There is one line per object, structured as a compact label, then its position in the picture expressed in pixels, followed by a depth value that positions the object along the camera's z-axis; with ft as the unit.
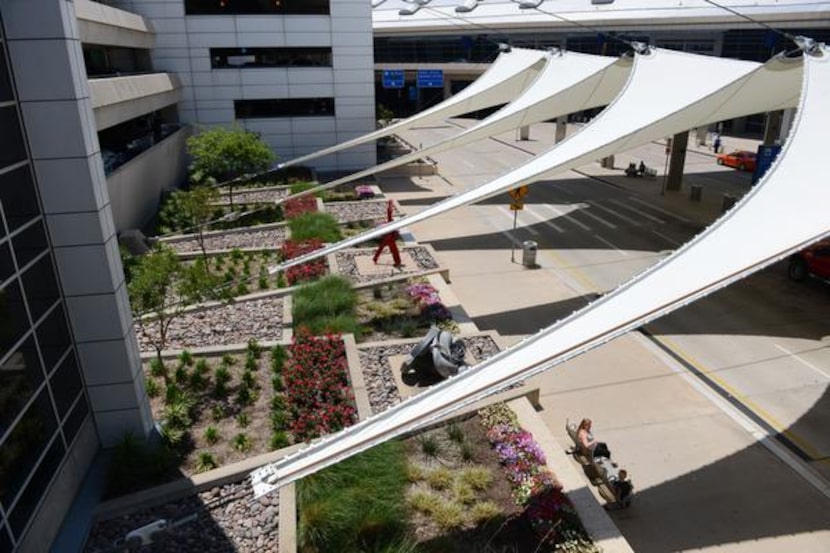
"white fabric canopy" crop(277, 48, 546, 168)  80.79
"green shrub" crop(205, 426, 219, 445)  32.81
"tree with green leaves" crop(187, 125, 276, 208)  81.87
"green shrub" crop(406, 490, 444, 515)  28.19
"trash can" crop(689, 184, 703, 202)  91.81
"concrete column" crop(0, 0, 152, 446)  26.04
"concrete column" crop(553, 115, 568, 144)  142.41
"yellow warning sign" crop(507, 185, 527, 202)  59.80
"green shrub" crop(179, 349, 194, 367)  40.40
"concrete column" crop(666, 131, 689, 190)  96.73
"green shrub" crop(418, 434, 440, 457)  32.19
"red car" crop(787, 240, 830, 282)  56.09
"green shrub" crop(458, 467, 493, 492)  29.78
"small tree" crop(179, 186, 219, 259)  61.77
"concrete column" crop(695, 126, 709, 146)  146.00
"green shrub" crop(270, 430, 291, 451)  31.89
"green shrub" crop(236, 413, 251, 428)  34.22
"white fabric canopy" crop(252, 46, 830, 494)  24.63
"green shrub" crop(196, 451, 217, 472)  30.86
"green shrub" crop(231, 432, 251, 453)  32.30
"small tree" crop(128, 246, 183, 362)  35.73
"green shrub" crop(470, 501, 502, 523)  27.81
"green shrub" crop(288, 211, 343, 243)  66.49
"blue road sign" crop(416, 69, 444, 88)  180.34
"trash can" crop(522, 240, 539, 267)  63.41
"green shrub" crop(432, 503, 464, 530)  27.37
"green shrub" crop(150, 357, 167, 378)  39.40
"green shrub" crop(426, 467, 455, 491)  29.84
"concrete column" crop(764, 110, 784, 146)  98.32
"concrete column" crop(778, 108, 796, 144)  128.57
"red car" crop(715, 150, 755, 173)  117.50
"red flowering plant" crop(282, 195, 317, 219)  78.95
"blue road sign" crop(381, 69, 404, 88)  167.22
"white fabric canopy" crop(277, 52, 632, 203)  69.15
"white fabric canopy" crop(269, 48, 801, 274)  50.90
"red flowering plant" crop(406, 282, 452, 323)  48.26
